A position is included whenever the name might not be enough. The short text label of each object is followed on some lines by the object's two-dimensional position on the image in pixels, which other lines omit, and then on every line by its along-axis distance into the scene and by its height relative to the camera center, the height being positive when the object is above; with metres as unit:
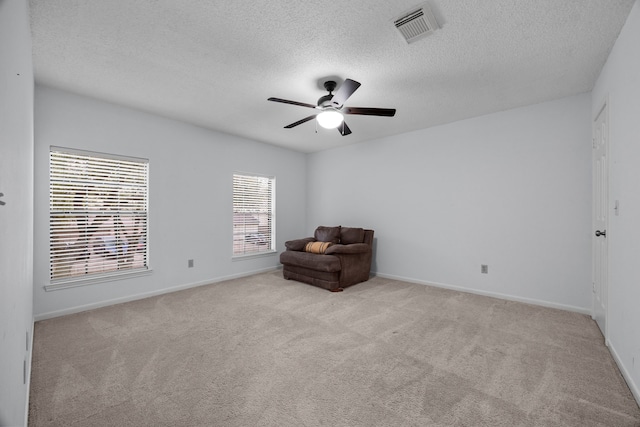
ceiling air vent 1.96 +1.41
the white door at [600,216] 2.60 -0.03
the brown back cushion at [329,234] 5.14 -0.38
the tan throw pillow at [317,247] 4.70 -0.56
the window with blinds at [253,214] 5.16 +0.01
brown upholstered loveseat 4.24 -0.70
